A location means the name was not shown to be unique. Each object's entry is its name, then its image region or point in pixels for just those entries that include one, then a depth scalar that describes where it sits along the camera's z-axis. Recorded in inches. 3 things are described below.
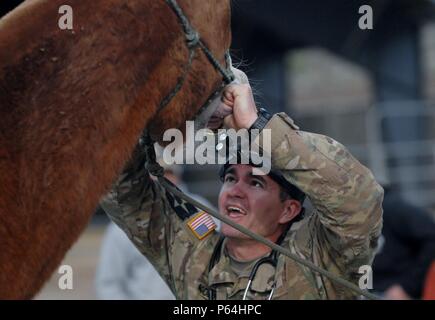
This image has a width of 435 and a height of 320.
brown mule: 178.9
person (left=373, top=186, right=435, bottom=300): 452.8
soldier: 221.9
